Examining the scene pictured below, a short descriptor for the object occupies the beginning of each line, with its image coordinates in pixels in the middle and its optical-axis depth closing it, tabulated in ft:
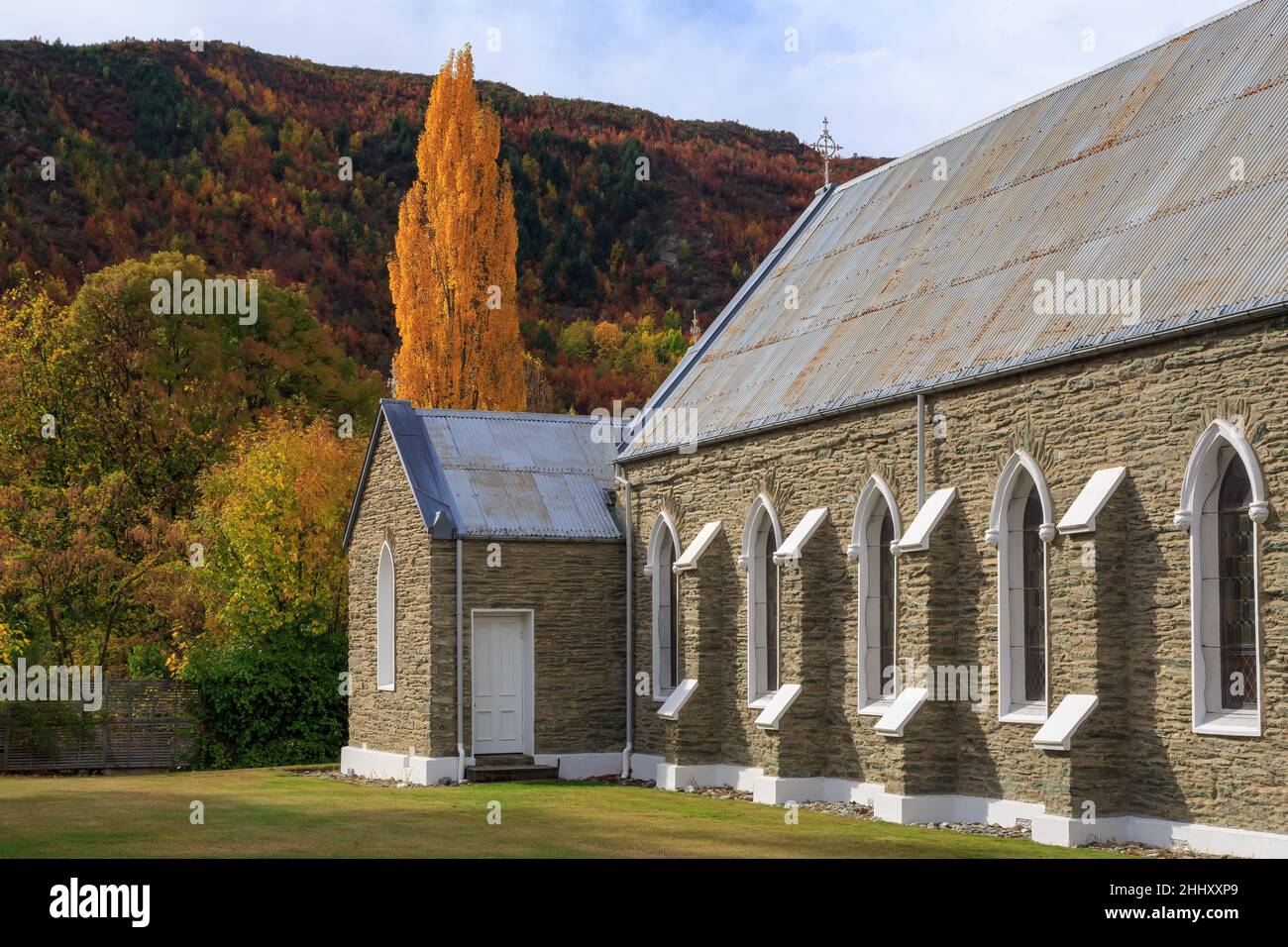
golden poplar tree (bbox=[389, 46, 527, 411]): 141.38
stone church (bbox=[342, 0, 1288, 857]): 52.75
